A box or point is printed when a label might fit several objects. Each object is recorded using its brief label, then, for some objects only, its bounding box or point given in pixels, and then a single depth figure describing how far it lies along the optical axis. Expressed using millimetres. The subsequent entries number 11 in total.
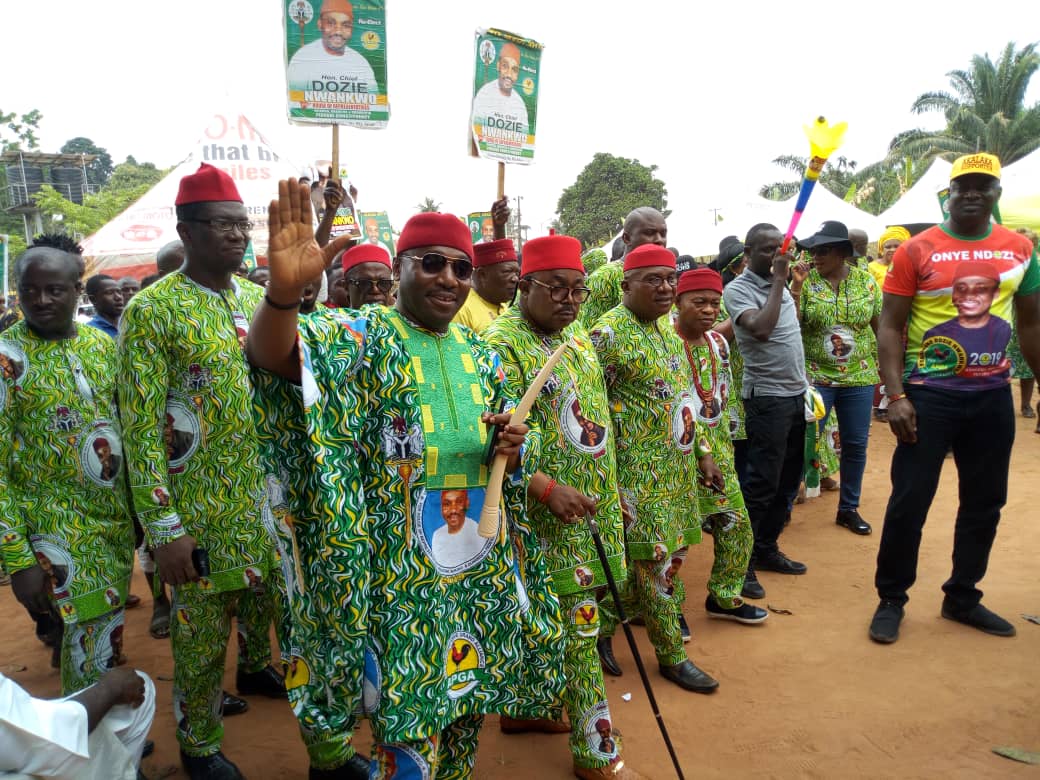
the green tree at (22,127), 42344
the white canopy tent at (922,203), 14055
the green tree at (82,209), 29791
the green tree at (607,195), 49500
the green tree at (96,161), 67438
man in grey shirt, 5035
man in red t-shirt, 4023
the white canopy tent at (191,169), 11578
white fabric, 2008
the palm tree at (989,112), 29359
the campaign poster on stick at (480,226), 7887
